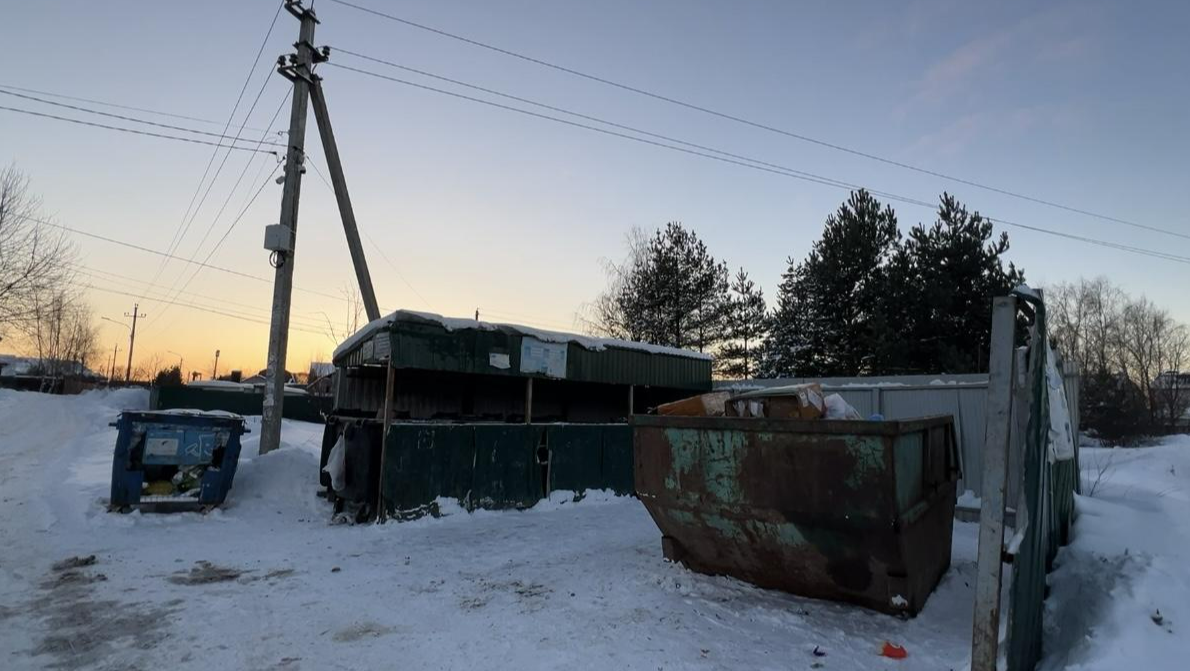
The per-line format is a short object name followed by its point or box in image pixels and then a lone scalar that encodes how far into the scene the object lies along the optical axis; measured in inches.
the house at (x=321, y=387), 1610.0
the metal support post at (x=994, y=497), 123.3
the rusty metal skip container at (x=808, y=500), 180.2
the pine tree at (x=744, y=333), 1180.5
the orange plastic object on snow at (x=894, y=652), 165.2
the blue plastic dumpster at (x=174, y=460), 335.6
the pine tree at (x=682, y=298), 1171.3
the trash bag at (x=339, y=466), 369.4
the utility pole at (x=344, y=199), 509.4
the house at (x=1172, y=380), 1558.8
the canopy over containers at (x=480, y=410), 370.6
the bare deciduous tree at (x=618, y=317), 1258.0
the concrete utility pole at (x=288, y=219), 449.4
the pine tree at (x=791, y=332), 1053.8
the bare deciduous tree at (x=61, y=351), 1782.4
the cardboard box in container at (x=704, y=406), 239.0
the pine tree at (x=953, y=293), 853.8
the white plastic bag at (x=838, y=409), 216.5
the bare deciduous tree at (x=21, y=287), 1057.5
